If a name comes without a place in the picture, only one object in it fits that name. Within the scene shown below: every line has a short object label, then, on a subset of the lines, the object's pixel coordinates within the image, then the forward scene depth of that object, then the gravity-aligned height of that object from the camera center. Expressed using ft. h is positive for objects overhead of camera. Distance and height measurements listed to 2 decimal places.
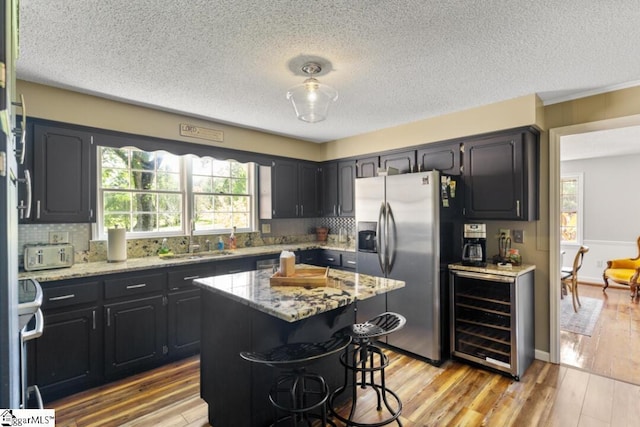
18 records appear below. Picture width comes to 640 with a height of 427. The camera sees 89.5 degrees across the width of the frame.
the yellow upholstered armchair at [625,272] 16.53 -3.32
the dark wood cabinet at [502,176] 9.84 +1.12
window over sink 10.92 +0.76
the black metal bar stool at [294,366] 5.05 -2.43
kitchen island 5.77 -2.30
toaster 8.42 -1.15
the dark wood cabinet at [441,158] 11.44 +1.98
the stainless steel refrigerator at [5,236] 2.25 -0.16
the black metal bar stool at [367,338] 6.24 -2.46
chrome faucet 12.36 -1.17
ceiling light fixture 7.25 +2.62
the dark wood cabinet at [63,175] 8.70 +1.08
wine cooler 9.18 -3.35
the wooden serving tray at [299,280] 6.59 -1.41
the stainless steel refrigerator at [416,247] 10.07 -1.20
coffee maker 10.83 -1.13
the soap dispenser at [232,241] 13.47 -1.19
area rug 12.88 -4.70
